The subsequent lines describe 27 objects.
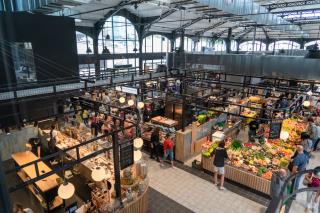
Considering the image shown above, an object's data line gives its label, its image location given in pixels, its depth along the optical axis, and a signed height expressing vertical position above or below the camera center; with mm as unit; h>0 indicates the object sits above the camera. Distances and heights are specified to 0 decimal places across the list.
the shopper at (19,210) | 5104 -3404
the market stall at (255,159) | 6705 -3261
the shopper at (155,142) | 8539 -3189
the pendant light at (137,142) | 5864 -2199
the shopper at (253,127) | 9859 -3096
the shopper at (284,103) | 11383 -2369
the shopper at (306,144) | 7448 -2898
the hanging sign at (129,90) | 8295 -1265
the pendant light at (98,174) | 4805 -2465
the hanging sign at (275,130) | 6707 -2171
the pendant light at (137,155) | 5842 -2509
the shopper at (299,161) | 6027 -2758
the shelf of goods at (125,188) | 5566 -3413
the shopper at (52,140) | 8797 -3225
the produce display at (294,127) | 8797 -2980
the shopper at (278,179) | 5004 -2736
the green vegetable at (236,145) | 7917 -3099
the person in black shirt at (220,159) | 6617 -3020
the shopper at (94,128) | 10000 -3124
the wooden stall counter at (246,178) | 6555 -3641
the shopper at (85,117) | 11375 -3051
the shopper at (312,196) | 5840 -3637
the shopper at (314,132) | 8752 -2948
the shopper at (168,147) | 8117 -3242
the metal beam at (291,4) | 13046 +3024
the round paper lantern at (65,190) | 4145 -2399
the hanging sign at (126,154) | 5207 -2250
